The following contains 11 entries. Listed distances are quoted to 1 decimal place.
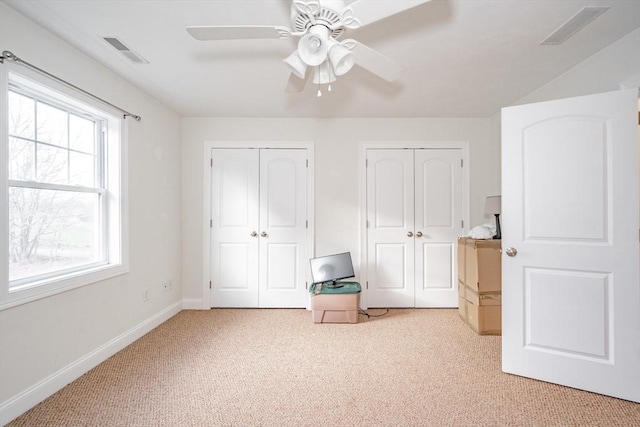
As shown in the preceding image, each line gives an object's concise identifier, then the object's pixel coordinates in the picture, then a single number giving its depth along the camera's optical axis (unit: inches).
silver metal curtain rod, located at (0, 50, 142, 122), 68.7
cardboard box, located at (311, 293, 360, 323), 128.1
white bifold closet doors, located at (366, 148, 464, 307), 148.6
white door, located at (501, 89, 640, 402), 75.7
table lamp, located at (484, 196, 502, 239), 120.2
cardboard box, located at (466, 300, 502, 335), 115.3
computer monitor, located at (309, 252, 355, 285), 135.3
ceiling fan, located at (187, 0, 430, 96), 53.4
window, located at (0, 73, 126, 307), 75.8
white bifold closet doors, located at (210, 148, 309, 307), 149.3
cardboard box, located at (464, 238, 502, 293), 115.7
